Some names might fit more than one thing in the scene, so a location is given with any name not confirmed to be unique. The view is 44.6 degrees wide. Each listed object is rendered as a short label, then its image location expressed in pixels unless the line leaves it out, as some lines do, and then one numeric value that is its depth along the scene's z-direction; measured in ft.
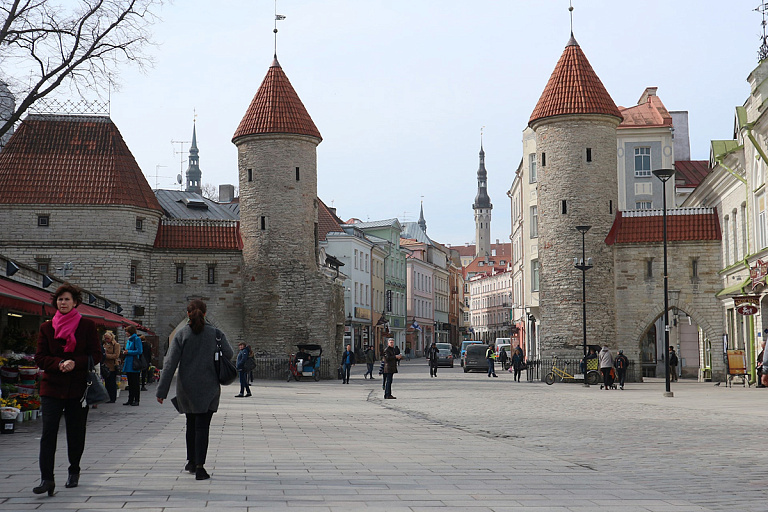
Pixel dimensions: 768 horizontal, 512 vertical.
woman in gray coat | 29.86
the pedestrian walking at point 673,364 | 124.98
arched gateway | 127.85
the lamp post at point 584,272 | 117.29
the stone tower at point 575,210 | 131.13
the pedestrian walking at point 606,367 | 107.34
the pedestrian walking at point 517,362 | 132.73
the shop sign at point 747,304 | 98.78
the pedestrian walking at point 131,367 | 69.82
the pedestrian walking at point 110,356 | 68.33
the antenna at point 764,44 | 127.40
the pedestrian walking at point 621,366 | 110.42
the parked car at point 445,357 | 220.64
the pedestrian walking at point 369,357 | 139.15
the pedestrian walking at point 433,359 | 149.59
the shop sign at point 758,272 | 98.43
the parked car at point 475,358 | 177.37
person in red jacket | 26.91
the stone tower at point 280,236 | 140.97
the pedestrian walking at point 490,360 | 150.82
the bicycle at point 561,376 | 117.39
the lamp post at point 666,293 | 88.72
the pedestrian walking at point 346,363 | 123.85
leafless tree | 92.38
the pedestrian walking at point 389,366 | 85.30
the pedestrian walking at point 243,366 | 88.99
